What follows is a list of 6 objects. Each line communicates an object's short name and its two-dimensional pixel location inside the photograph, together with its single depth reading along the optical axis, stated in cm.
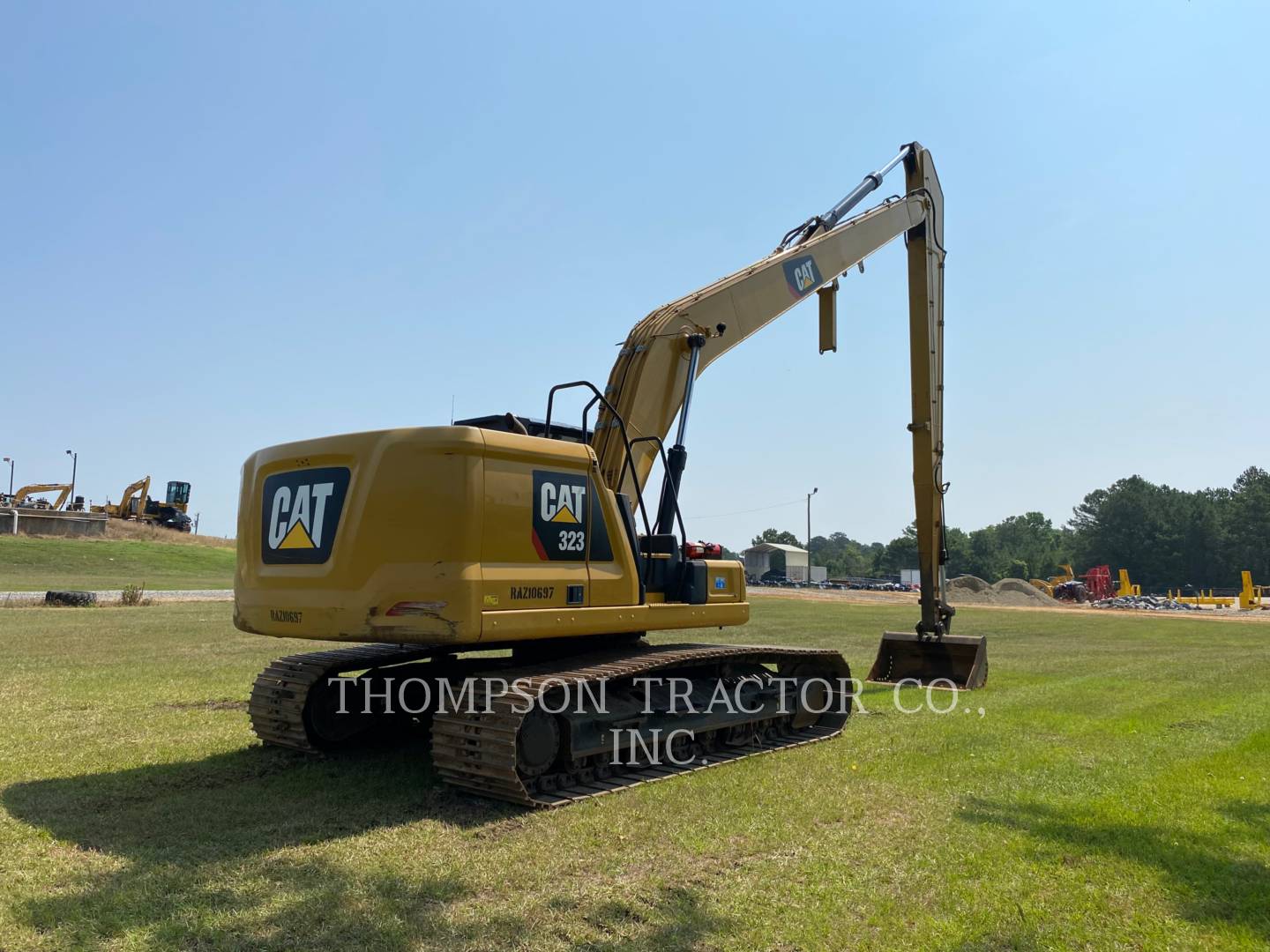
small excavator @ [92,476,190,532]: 6981
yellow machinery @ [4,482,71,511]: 6794
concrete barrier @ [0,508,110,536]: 5600
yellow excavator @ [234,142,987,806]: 649
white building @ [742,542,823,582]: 9931
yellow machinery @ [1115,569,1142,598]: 6437
